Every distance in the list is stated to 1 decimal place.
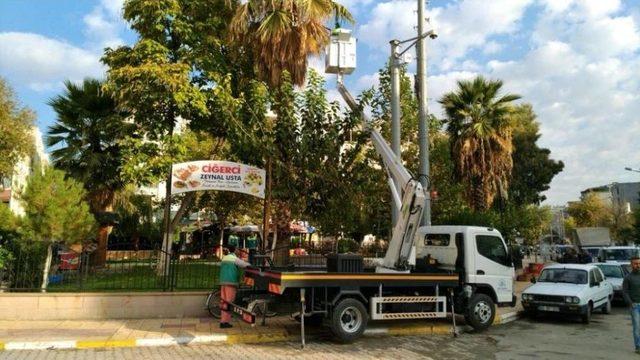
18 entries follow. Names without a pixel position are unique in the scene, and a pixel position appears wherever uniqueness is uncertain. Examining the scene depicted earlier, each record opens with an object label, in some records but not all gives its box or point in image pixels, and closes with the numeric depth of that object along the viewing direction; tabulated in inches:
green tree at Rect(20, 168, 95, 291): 470.0
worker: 428.5
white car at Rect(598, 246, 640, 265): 930.7
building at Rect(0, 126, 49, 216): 484.1
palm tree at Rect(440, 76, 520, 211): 920.9
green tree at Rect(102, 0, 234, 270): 577.6
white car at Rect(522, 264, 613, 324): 515.2
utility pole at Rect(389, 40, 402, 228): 510.9
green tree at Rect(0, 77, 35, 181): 796.6
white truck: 385.4
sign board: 572.4
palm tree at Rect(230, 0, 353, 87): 590.2
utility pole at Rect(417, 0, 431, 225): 545.6
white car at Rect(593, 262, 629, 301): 677.3
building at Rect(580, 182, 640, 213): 3567.2
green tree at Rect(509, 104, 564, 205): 1609.3
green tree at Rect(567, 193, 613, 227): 2549.2
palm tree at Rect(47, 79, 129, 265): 733.3
